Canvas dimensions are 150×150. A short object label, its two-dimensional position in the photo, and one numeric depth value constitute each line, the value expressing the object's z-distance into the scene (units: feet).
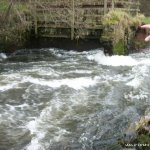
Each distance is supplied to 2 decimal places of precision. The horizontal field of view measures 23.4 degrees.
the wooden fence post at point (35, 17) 52.32
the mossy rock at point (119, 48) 46.73
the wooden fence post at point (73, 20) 51.70
